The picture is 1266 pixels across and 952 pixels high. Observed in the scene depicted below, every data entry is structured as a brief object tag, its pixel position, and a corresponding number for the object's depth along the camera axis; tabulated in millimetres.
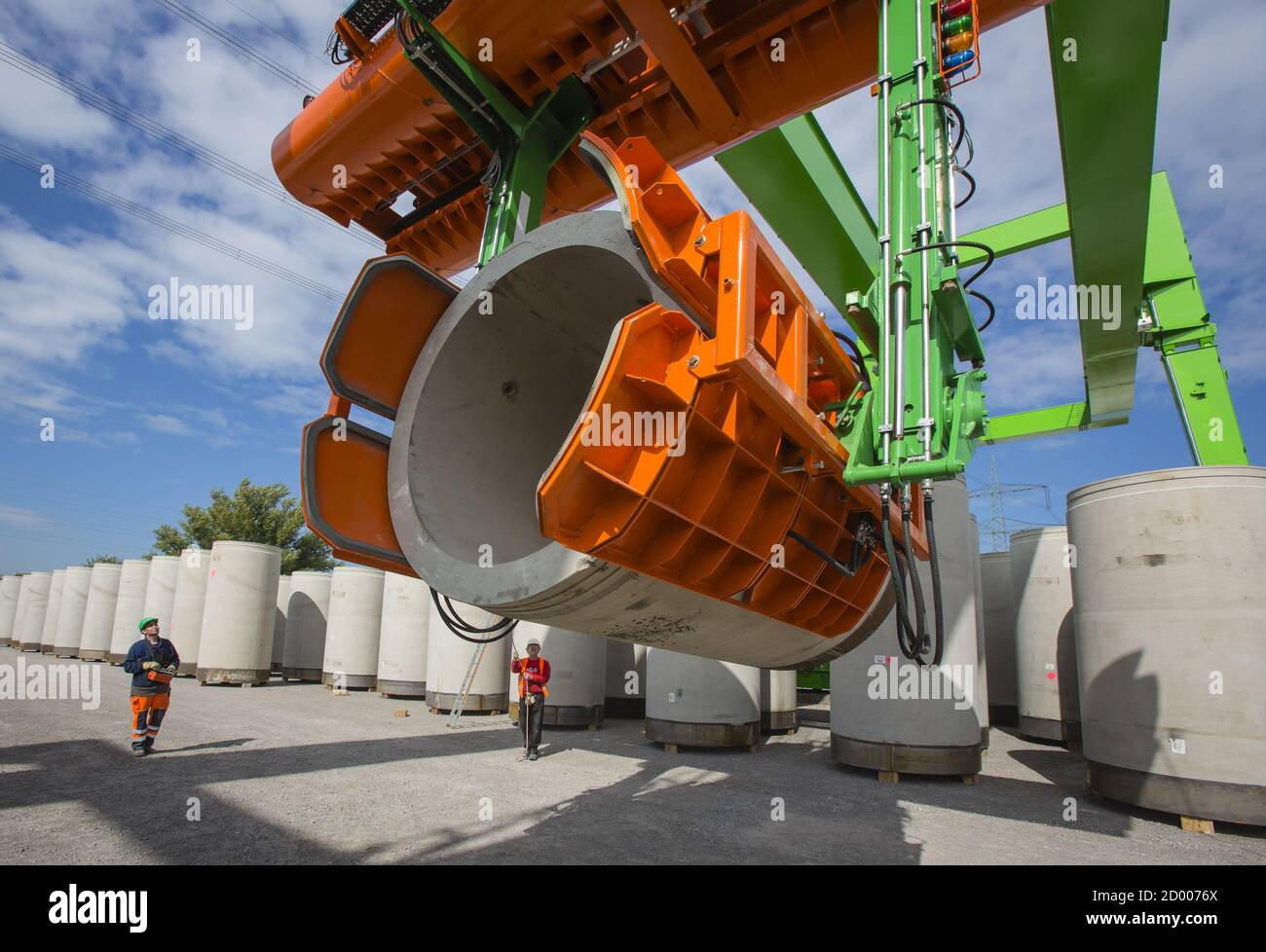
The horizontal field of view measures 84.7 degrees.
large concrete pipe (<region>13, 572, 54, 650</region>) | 25422
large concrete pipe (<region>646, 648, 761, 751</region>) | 9398
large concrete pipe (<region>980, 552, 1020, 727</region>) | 12352
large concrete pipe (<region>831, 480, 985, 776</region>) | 7867
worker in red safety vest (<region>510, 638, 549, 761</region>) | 8414
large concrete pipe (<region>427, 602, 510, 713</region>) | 11961
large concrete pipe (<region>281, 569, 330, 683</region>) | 17172
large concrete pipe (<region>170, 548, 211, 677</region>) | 15984
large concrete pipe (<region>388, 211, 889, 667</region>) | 2928
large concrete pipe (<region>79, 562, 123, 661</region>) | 20469
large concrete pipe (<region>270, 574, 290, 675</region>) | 18719
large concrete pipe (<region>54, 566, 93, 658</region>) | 22016
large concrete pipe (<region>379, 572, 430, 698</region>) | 13648
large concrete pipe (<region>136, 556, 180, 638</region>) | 17828
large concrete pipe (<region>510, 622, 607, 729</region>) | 10797
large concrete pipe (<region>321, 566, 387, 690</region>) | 15055
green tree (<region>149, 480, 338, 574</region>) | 33812
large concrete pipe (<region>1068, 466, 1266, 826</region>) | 6148
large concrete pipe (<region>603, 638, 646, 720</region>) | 12789
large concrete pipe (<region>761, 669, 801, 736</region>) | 11383
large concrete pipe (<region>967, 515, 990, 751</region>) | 8539
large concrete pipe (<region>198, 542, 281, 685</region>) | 14602
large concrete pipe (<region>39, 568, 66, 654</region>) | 23656
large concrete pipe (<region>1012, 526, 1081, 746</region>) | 10367
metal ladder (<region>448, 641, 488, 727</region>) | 10984
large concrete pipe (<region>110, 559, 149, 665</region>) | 18828
